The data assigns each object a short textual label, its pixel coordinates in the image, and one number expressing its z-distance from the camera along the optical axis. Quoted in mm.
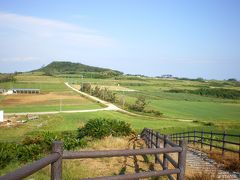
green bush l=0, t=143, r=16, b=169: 9564
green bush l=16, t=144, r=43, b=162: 9856
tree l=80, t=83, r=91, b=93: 79134
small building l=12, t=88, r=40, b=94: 74198
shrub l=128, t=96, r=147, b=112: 48316
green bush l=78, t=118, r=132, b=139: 14295
